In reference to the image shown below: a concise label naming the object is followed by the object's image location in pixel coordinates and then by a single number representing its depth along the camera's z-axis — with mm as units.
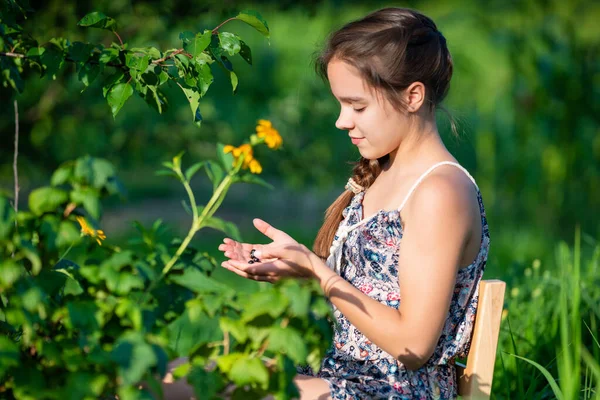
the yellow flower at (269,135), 2230
